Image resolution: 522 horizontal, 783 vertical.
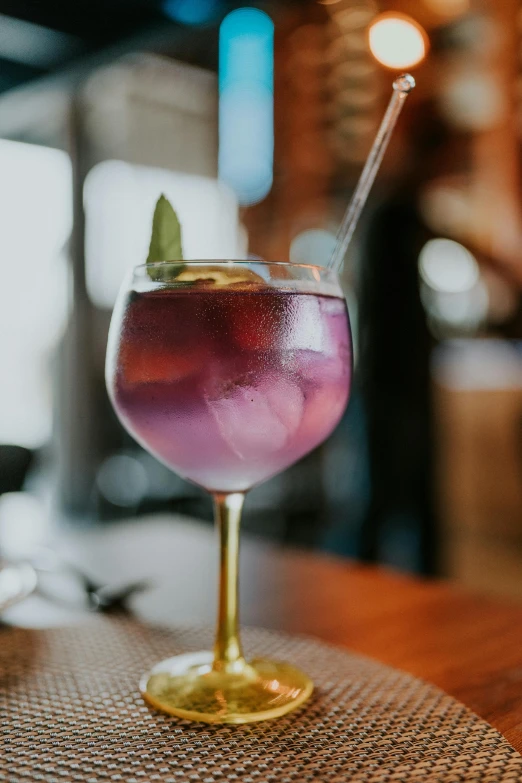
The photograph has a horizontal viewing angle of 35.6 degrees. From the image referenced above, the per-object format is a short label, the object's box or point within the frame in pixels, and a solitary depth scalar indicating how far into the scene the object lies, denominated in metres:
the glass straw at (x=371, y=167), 0.59
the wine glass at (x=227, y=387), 0.53
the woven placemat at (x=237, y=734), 0.43
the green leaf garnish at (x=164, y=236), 0.56
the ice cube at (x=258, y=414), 0.53
